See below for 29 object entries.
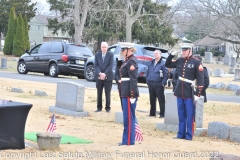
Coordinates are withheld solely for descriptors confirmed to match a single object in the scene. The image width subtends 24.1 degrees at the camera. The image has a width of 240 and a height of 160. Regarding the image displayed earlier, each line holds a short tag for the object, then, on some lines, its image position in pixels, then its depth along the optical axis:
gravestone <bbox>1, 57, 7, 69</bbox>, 34.34
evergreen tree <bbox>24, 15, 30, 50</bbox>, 51.53
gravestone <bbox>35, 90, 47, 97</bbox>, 18.16
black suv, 25.64
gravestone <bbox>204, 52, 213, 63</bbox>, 61.44
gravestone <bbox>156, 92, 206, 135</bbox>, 11.89
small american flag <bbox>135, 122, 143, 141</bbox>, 10.35
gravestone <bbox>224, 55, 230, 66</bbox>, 58.41
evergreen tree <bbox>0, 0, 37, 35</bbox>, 67.62
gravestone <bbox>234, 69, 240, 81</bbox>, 32.38
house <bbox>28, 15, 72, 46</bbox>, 102.69
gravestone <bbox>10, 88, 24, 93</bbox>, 18.86
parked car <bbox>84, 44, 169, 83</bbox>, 22.17
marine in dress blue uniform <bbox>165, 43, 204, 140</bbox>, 10.50
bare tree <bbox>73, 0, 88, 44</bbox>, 46.94
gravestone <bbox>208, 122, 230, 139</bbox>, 11.26
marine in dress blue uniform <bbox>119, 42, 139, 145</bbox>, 9.71
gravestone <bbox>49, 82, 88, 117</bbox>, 13.87
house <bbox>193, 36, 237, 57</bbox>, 98.75
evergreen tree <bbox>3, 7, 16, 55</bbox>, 52.39
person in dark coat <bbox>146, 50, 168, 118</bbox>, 13.89
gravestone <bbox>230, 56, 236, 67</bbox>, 44.66
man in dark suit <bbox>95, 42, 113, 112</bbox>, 14.62
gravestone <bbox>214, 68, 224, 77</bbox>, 36.72
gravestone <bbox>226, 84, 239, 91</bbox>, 25.50
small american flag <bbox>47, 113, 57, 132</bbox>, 10.04
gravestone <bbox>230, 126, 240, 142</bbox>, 10.91
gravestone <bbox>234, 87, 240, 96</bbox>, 22.96
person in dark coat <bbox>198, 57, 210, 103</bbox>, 13.35
